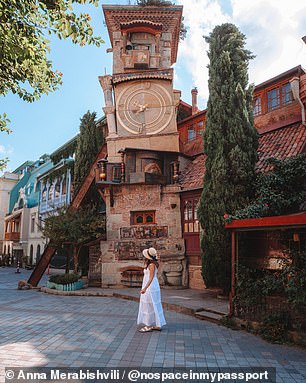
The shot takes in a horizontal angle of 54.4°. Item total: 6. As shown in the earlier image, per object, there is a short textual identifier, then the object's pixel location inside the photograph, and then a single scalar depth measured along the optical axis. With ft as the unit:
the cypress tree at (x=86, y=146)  62.18
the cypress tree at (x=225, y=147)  33.04
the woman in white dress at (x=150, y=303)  20.74
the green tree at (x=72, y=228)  43.62
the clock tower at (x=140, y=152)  43.50
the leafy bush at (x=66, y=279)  42.43
